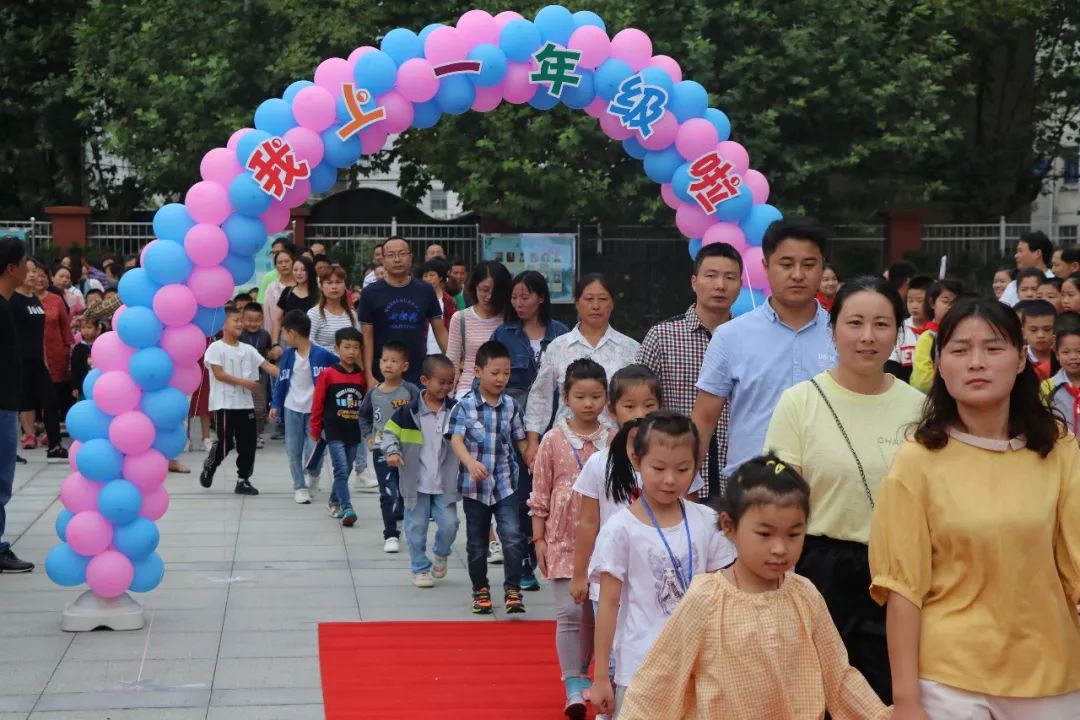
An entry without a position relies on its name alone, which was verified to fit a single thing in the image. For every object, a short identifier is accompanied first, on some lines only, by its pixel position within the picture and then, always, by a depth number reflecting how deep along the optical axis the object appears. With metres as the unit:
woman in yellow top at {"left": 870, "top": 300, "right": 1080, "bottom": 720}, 3.66
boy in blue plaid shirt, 8.47
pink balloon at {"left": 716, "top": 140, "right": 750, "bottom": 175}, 9.34
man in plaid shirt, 6.75
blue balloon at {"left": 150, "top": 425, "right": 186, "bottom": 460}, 8.40
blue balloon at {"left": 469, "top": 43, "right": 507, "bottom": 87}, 8.90
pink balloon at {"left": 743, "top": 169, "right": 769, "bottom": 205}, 9.45
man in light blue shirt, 5.40
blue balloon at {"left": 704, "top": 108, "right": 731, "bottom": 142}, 9.42
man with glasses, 11.01
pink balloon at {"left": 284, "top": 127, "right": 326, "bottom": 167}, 8.63
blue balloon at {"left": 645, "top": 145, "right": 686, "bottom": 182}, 9.34
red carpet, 6.80
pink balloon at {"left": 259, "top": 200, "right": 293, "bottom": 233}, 8.65
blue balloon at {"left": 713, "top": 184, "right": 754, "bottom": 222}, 9.27
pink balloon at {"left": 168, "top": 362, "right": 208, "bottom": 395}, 8.42
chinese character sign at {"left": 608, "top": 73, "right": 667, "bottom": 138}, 9.07
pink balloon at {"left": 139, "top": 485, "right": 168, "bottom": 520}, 8.40
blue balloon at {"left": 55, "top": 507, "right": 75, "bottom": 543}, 8.23
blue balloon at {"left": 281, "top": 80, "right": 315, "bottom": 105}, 8.74
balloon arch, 8.23
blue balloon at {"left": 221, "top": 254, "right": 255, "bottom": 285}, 8.57
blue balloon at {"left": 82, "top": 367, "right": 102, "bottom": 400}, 8.31
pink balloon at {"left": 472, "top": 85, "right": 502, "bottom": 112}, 9.07
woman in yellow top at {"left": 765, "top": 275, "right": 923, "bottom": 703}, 4.33
